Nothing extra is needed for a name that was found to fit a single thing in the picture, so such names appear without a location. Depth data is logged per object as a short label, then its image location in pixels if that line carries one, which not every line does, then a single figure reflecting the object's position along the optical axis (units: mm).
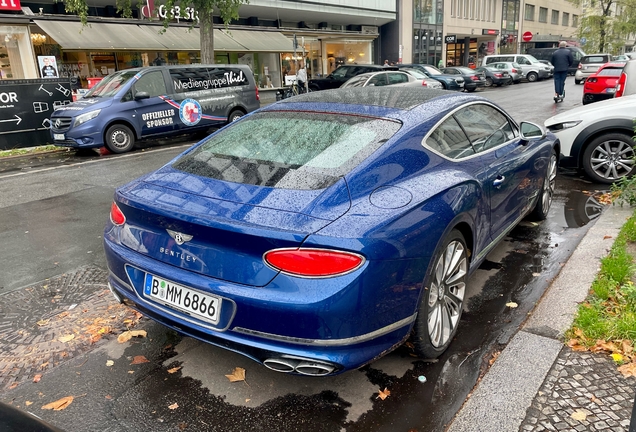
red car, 14844
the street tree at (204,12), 14376
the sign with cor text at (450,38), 41625
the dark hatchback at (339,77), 22094
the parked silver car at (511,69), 32094
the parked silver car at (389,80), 17688
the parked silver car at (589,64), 29031
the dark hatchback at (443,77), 24183
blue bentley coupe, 2344
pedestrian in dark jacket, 17250
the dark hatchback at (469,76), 26531
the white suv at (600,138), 6562
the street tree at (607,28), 40906
